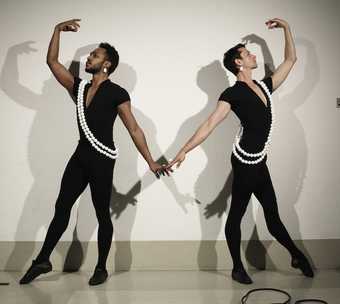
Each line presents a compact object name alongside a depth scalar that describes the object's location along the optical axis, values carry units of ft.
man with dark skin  8.48
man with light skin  8.50
